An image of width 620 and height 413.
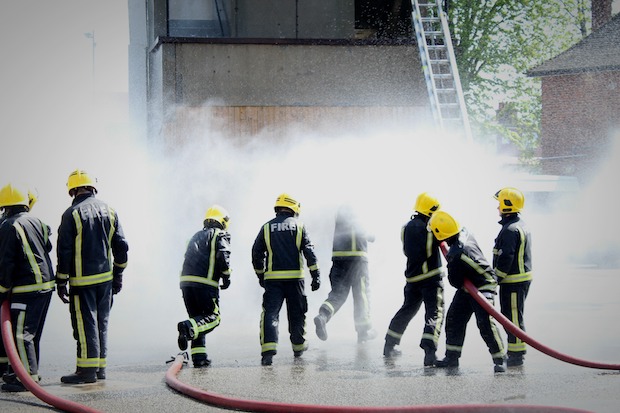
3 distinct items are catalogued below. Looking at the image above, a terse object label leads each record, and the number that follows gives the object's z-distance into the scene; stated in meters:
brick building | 40.09
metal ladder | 15.80
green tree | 34.06
